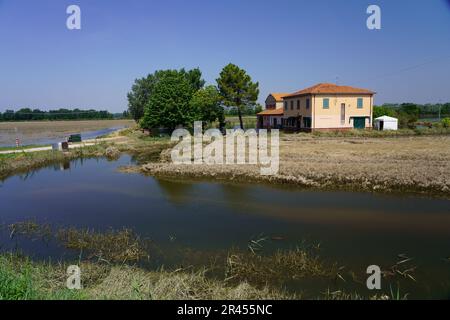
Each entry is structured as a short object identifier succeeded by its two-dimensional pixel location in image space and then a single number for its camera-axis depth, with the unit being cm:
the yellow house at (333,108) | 3656
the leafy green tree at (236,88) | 3944
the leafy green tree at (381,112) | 4378
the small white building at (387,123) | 3947
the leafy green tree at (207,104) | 4022
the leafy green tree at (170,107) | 3984
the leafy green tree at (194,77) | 5347
